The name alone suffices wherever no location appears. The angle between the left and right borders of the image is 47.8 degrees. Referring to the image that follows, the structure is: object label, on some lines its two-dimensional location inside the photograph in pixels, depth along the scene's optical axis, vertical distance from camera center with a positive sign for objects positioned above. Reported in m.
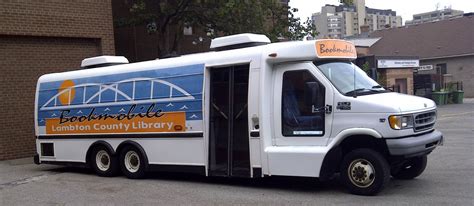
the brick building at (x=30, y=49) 14.64 +1.51
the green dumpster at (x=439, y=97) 37.68 -0.13
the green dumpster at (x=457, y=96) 39.11 -0.09
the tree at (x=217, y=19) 18.20 +2.92
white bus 8.10 -0.34
